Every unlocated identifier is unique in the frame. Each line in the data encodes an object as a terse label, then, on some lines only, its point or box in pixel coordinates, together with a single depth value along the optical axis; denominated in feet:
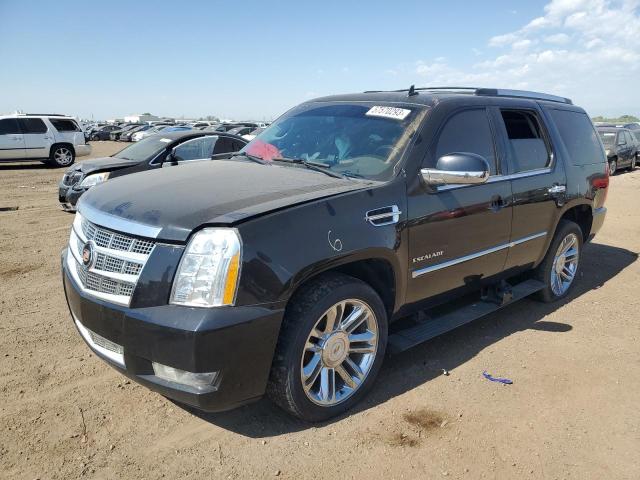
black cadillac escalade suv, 8.21
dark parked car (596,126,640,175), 57.98
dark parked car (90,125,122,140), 149.89
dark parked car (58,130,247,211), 28.22
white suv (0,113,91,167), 57.00
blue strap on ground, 11.71
